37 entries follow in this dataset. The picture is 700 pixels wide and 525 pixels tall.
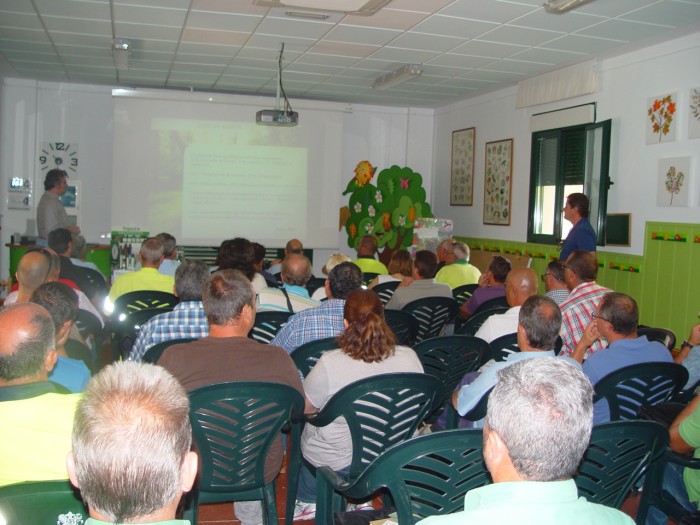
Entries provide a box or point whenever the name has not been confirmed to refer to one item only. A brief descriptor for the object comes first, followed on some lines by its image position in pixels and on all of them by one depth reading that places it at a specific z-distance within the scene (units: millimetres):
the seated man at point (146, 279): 4730
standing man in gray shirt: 8023
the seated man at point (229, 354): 2549
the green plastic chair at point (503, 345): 3686
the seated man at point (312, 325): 3496
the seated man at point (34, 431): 1741
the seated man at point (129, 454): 1117
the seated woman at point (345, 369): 2766
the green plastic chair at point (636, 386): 2859
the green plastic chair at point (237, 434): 2363
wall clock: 9430
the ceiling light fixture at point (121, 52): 6723
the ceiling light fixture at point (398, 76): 7637
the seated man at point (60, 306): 2904
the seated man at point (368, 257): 6598
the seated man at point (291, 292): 4195
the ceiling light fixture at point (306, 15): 5688
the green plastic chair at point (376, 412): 2541
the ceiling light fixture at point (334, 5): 5199
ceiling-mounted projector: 7629
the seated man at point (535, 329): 2770
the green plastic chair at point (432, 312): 4766
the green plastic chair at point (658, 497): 2562
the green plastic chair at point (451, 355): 3451
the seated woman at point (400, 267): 5613
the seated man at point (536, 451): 1273
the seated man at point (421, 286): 4984
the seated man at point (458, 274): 6273
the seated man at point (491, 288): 5160
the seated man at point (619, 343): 3092
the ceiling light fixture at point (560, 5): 4957
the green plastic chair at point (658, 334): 4004
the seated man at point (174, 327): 3295
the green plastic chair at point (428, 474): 1961
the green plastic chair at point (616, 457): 2158
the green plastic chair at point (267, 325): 3918
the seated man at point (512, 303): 3816
